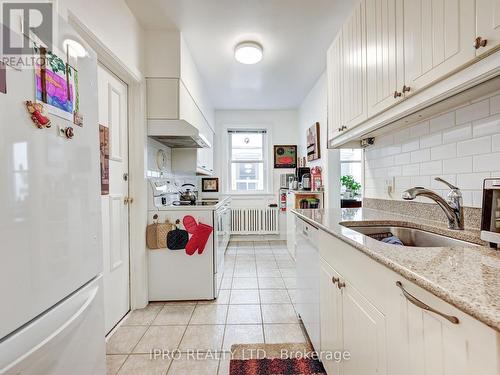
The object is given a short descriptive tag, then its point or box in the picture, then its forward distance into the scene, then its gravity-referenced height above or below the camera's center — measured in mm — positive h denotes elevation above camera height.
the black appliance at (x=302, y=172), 4039 +217
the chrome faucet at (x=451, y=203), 1117 -85
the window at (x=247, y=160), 5031 +519
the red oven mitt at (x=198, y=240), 2318 -513
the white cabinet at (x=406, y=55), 814 +558
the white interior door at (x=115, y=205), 1855 -150
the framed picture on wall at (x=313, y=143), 3627 +642
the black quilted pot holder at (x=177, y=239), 2307 -493
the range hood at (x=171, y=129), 2357 +546
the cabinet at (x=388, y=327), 502 -394
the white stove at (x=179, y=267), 2354 -772
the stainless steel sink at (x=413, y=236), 1138 -274
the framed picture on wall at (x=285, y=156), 4926 +580
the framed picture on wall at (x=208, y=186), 4844 -5
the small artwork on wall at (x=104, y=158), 1804 +214
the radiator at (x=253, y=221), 4801 -691
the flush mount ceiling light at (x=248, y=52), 2656 +1460
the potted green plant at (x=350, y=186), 4407 -22
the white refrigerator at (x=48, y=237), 619 -151
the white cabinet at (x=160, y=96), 2355 +855
